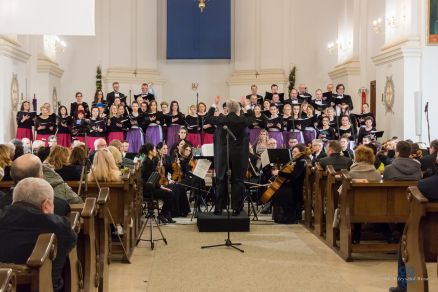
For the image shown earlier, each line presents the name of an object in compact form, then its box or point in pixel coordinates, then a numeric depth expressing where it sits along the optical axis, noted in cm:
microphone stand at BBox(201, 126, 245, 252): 846
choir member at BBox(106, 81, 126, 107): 1688
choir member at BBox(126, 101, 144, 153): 1504
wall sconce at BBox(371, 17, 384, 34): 1660
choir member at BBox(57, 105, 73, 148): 1506
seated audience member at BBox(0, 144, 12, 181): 741
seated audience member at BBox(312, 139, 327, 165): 1160
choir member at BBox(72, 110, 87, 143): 1487
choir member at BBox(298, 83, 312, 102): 1627
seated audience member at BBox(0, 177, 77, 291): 370
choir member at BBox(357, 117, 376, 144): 1447
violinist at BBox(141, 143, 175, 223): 1060
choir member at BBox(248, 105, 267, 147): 1465
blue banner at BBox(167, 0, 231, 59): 2070
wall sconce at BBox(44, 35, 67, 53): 1864
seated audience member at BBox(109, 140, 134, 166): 1010
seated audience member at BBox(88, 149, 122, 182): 783
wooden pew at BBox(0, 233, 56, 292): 335
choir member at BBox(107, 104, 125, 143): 1487
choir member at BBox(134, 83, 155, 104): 1662
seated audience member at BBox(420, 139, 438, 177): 911
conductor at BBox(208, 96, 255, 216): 969
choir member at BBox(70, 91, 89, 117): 1541
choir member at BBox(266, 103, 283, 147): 1491
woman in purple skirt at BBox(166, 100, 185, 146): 1523
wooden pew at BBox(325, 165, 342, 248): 841
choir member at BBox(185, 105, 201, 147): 1517
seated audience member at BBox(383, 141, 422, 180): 788
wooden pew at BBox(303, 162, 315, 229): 1016
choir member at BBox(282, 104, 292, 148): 1498
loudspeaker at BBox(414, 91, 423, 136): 1404
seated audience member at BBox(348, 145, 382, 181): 827
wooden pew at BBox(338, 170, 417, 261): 777
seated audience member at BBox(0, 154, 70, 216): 491
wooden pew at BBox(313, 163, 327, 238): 929
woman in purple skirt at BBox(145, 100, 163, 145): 1501
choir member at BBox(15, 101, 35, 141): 1485
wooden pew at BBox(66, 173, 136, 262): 775
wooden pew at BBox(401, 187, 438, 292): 542
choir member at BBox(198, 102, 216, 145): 1513
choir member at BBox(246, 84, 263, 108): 1582
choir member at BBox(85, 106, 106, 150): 1475
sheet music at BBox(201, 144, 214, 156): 1093
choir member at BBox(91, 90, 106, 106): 1623
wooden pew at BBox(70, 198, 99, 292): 496
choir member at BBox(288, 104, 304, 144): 1496
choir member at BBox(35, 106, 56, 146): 1482
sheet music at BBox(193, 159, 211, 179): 1030
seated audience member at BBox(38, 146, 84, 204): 609
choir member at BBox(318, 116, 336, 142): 1475
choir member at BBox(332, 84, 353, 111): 1616
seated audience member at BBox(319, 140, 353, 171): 952
